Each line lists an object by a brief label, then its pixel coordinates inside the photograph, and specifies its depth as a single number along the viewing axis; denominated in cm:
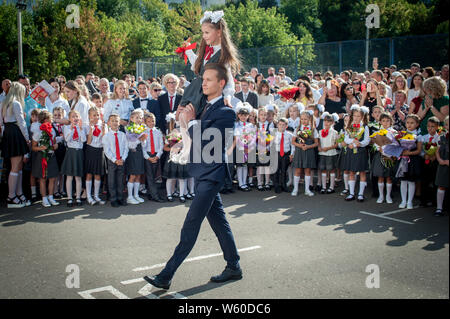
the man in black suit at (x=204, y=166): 431
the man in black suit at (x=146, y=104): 940
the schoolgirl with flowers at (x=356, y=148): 852
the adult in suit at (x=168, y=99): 938
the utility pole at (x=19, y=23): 1411
